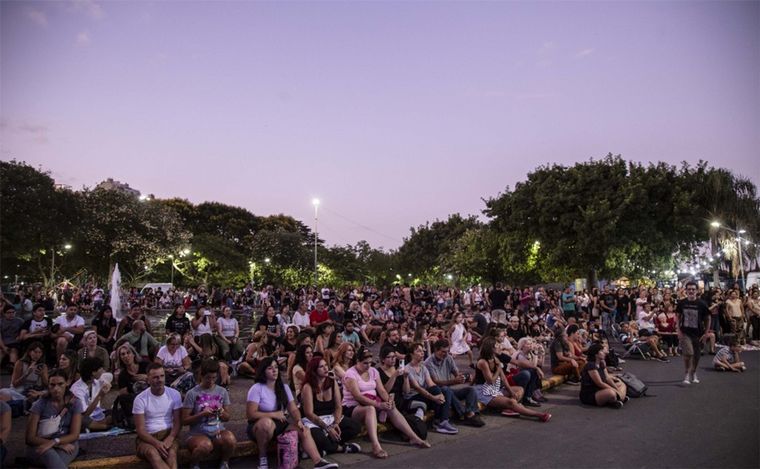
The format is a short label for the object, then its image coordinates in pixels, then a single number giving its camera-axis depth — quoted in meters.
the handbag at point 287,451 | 5.73
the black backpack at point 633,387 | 8.95
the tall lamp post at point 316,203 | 37.75
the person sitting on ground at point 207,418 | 5.68
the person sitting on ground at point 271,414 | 5.84
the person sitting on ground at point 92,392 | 6.23
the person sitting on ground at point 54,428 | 5.23
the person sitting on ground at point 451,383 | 7.68
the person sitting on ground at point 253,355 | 10.35
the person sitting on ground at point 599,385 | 8.30
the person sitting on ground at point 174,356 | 8.59
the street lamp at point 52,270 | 32.47
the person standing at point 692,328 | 9.97
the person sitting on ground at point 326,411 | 6.29
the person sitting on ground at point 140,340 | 9.04
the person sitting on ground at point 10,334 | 9.41
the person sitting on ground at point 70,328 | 9.67
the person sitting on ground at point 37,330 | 9.58
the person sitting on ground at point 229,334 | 11.12
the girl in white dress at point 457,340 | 13.05
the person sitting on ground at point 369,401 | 6.66
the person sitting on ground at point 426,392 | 7.37
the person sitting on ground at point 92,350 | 7.75
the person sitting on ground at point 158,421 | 5.35
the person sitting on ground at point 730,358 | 11.25
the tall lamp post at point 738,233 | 28.16
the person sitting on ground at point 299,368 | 7.20
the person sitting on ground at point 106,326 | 10.02
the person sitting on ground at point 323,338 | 9.36
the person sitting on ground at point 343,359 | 7.56
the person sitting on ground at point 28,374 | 7.41
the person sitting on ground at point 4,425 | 5.20
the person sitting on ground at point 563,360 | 10.49
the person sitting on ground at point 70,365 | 6.35
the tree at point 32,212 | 23.61
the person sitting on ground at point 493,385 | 8.02
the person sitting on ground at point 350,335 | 11.67
